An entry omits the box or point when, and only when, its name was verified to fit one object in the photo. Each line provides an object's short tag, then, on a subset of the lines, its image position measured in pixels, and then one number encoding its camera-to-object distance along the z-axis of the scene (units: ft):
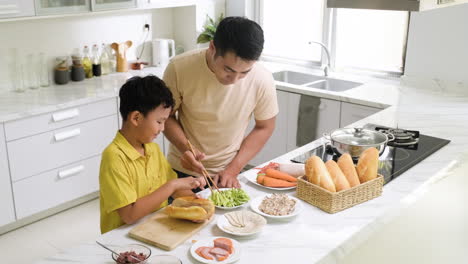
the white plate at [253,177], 6.56
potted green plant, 14.52
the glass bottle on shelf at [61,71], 12.27
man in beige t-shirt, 7.01
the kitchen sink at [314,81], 13.15
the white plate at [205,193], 6.35
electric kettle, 14.23
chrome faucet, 13.07
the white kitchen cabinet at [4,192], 10.16
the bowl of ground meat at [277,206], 5.80
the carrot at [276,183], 6.56
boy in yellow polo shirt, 5.61
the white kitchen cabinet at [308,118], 11.67
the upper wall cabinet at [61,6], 10.81
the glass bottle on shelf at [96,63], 13.07
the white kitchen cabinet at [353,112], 11.07
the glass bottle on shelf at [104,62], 13.34
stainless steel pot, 7.09
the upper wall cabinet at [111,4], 11.84
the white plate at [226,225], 5.39
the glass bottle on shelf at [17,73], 11.71
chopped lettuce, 6.06
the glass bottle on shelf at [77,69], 12.54
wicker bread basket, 5.94
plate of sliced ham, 4.95
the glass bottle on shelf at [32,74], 11.91
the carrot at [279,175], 6.64
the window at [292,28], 14.16
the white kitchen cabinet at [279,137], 12.52
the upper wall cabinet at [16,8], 10.17
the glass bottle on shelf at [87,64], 12.87
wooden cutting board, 5.25
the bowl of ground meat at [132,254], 4.79
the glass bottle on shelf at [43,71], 12.10
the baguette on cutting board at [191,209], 5.52
